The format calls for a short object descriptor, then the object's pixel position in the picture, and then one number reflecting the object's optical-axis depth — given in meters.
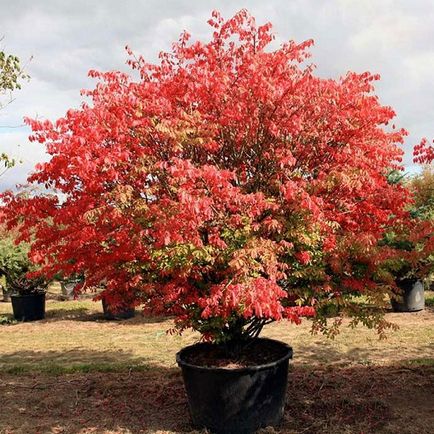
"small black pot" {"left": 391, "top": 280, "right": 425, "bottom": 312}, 14.12
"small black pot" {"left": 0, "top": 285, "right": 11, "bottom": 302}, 21.62
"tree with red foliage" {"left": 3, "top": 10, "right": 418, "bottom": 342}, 5.48
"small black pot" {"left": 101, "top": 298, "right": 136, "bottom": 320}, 14.90
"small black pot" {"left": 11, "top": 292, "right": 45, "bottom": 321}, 15.60
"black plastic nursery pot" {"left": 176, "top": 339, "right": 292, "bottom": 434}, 5.87
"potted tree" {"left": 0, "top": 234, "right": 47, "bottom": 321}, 15.64
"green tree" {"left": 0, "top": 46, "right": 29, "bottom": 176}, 9.91
